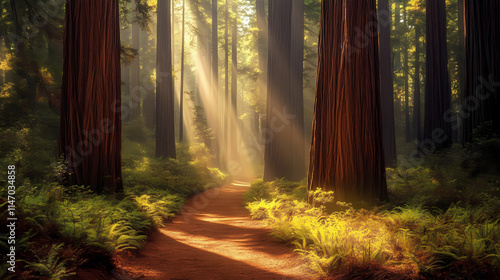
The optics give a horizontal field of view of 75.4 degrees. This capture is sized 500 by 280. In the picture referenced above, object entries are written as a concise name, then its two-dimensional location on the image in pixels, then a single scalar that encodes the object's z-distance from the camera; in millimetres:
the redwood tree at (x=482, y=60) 9969
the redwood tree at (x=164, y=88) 18125
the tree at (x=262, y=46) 28109
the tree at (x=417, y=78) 27938
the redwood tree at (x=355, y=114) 7629
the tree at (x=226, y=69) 34500
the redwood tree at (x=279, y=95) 15023
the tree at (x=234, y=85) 34156
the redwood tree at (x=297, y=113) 15367
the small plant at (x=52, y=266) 3562
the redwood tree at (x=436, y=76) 14797
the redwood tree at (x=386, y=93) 16491
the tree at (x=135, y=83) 27562
